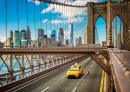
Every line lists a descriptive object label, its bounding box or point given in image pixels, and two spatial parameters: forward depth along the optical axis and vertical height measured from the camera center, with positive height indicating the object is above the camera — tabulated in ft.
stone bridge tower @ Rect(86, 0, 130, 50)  177.75 +32.26
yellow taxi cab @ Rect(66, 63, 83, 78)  74.74 -10.10
